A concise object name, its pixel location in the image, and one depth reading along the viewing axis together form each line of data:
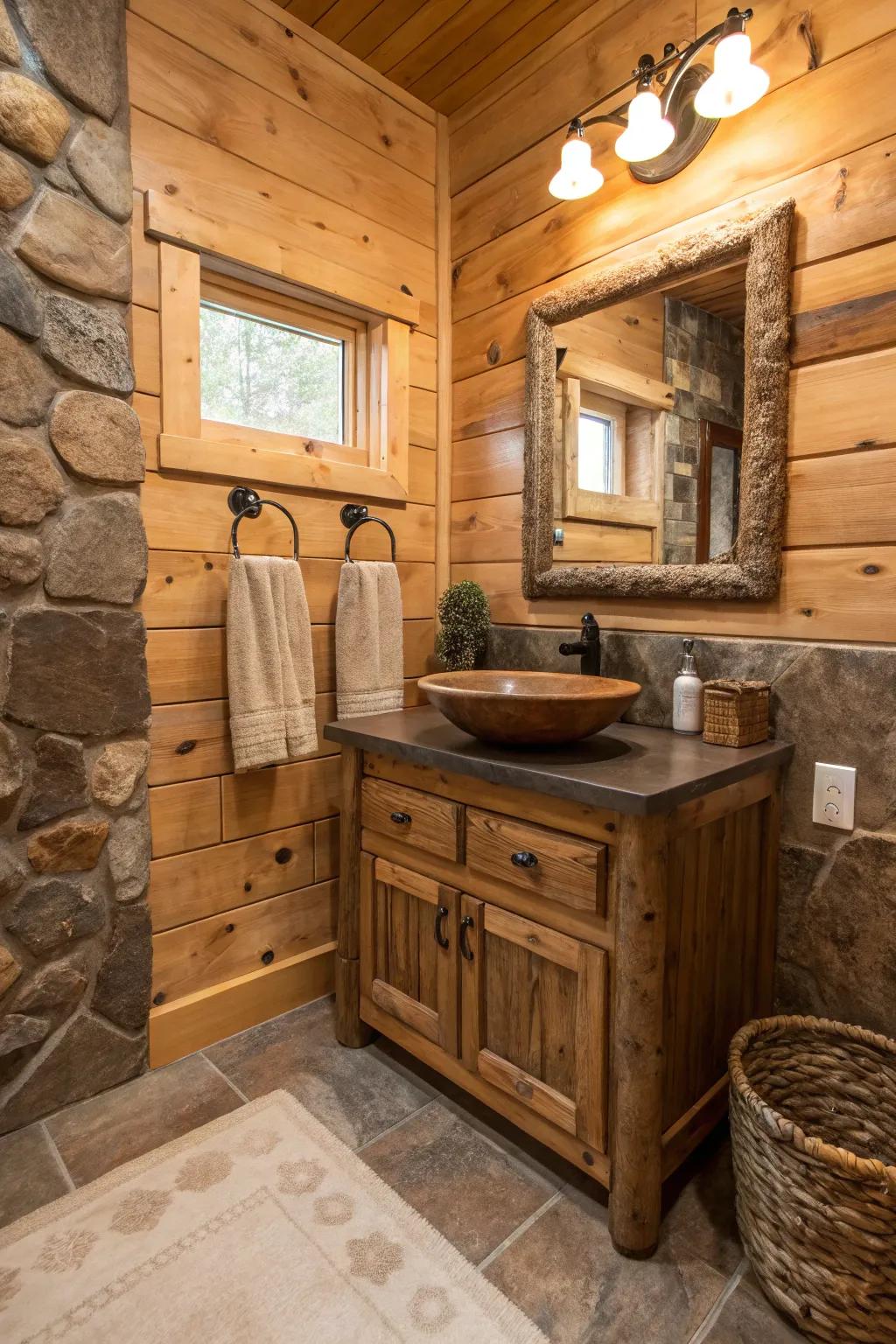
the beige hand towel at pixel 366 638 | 1.92
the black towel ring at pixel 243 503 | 1.75
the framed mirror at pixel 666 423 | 1.49
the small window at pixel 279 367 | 1.81
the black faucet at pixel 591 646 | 1.75
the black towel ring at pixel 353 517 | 1.98
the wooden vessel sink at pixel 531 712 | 1.31
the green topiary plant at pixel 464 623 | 2.00
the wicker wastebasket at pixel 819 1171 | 1.01
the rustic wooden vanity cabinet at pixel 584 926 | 1.20
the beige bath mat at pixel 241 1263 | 1.10
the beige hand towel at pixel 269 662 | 1.70
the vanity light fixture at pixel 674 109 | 1.35
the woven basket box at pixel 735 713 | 1.43
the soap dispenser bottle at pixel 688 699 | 1.57
